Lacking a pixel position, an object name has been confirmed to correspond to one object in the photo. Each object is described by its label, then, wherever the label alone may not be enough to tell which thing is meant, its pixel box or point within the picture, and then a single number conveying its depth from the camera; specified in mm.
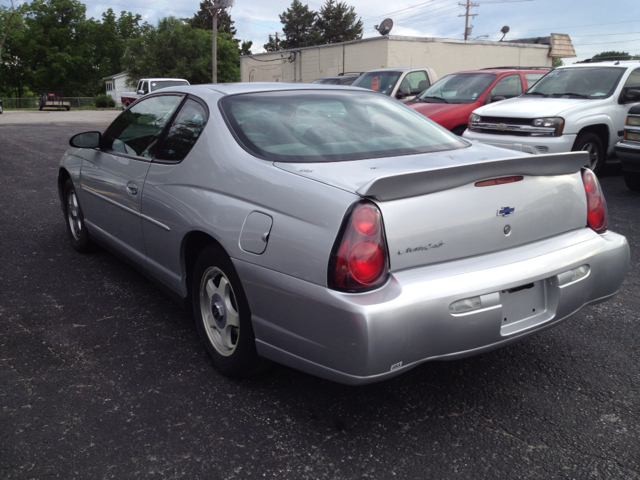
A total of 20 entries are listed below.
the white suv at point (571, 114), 8016
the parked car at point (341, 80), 16797
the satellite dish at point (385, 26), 29250
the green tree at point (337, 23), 75500
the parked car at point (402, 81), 12789
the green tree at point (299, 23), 76688
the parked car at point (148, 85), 25750
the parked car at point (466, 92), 10008
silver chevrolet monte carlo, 2275
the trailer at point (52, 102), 47969
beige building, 29219
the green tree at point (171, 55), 55469
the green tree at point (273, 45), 82462
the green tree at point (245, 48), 96412
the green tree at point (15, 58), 69438
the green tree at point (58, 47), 70938
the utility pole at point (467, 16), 66125
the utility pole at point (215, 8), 27569
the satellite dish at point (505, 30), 39738
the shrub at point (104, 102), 56344
